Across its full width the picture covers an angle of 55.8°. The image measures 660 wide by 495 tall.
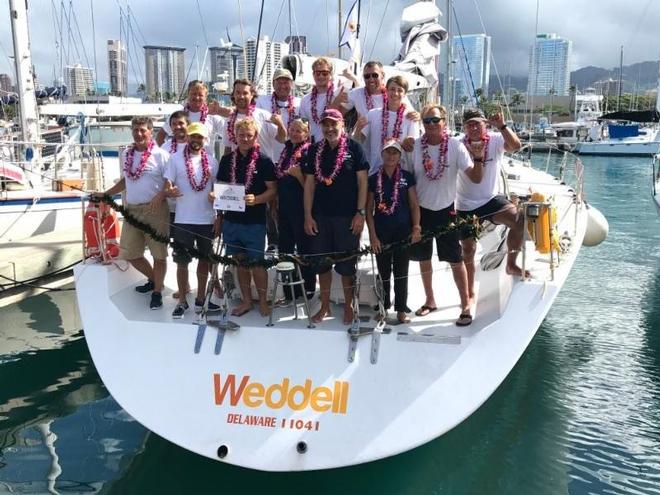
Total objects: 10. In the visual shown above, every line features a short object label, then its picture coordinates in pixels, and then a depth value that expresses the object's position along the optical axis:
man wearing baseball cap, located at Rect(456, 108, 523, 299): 4.70
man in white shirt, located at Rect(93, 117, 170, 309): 5.08
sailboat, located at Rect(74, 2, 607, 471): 3.87
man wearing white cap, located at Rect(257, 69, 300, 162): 5.38
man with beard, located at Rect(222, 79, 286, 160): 5.14
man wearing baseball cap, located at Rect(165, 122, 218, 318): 4.75
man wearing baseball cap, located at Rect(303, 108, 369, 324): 4.27
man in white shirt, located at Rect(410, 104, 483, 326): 4.46
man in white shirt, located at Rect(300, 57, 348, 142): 5.19
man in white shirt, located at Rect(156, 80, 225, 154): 5.61
